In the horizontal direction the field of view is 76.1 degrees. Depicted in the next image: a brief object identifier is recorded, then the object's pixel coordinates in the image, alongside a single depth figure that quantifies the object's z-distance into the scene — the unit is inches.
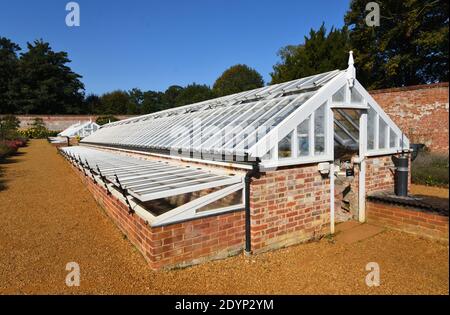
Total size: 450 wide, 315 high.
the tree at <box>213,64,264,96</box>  2421.0
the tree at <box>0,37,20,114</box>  1847.9
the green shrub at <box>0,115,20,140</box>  1094.4
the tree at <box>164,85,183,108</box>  2721.0
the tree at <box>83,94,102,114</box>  2246.3
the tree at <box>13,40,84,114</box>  1861.5
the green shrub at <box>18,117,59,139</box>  1529.3
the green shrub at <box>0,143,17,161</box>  772.4
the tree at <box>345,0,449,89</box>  698.2
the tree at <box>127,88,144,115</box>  2858.0
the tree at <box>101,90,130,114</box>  2420.2
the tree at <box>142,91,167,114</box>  2349.9
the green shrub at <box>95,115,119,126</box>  1640.0
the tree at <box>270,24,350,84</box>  1048.8
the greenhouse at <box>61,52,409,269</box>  180.2
